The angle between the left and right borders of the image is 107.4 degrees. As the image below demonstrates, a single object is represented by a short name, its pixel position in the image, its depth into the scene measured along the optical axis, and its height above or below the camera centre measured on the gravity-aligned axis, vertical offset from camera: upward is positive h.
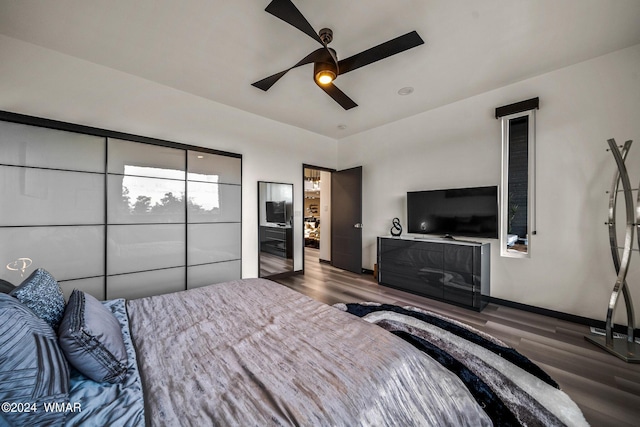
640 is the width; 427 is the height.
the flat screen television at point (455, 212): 3.18 +0.04
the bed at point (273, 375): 0.82 -0.69
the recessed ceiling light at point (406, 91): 3.13 +1.68
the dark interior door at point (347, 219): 4.71 -0.12
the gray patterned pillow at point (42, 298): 1.10 -0.43
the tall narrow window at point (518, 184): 2.96 +0.40
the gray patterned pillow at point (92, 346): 0.94 -0.57
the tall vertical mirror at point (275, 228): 4.04 -0.27
